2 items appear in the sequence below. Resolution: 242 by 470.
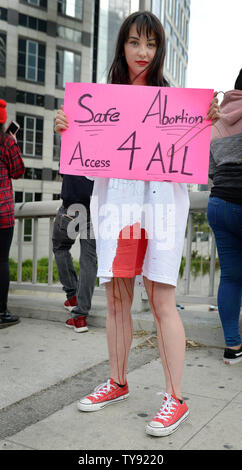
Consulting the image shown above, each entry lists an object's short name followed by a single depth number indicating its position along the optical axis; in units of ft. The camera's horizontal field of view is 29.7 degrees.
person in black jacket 11.51
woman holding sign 6.70
